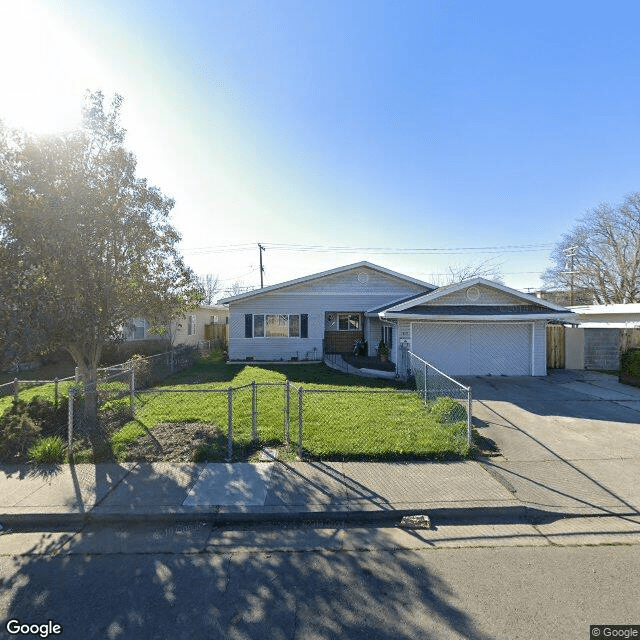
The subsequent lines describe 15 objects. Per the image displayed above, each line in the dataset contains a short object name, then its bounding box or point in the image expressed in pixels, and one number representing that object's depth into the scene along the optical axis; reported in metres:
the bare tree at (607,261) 36.38
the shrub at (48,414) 6.90
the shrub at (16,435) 6.02
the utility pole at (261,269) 33.69
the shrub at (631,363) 11.46
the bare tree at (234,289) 52.75
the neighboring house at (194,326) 18.91
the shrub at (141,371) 10.79
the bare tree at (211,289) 58.60
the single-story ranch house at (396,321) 13.26
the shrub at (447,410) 7.02
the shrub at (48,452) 5.71
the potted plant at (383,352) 15.69
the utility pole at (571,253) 35.05
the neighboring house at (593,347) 14.72
